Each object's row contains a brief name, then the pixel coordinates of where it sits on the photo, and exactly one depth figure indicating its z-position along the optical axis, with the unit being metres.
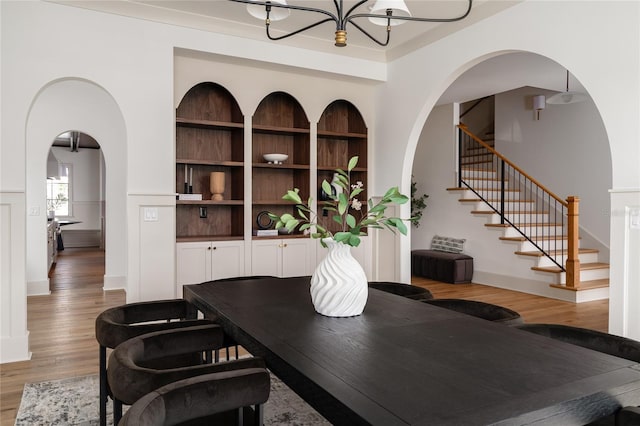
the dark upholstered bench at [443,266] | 7.14
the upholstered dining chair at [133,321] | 2.05
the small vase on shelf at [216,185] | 4.93
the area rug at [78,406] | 2.65
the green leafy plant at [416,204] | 8.27
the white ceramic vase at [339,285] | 2.06
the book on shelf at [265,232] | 5.05
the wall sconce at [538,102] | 7.61
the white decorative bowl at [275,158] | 5.15
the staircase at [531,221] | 6.14
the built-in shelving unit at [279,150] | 5.37
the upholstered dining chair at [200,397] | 1.23
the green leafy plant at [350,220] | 2.02
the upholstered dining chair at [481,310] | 2.30
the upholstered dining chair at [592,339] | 1.79
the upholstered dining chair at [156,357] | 1.48
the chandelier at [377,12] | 2.28
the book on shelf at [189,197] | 4.75
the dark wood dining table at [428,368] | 1.16
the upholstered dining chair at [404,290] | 2.90
